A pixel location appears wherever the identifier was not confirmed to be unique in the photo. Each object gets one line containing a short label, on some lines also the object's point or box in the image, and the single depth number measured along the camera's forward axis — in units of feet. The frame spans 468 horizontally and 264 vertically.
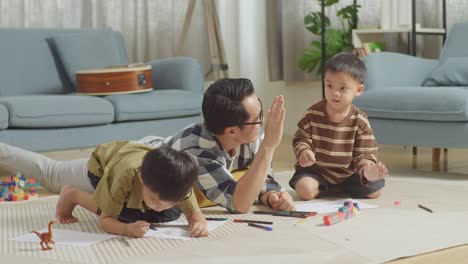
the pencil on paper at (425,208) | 8.78
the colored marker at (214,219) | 8.30
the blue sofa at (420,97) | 11.33
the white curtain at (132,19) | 16.24
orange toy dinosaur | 7.09
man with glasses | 7.95
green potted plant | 17.44
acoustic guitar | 13.62
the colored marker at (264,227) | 7.85
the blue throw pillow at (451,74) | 12.97
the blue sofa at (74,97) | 12.14
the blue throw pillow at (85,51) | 14.71
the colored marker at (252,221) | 8.11
